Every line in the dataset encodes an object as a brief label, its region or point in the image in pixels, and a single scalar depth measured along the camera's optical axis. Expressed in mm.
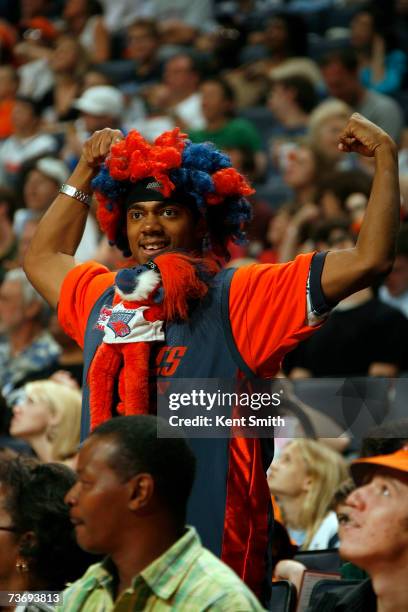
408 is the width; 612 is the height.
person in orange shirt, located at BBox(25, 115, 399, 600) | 6430
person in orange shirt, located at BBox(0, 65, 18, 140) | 22562
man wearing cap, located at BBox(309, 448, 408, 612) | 5785
